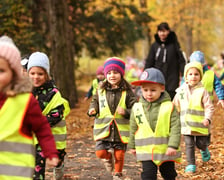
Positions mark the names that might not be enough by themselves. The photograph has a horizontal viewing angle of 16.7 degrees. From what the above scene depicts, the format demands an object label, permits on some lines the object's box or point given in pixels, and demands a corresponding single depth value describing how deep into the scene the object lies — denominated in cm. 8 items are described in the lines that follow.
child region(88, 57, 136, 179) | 1162
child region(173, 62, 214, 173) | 1246
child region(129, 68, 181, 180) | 922
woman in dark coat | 1767
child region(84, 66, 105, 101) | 1993
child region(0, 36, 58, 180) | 634
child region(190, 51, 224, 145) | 1415
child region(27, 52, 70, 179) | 971
